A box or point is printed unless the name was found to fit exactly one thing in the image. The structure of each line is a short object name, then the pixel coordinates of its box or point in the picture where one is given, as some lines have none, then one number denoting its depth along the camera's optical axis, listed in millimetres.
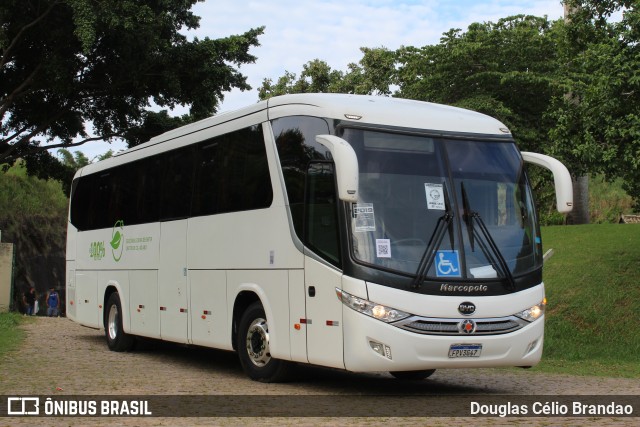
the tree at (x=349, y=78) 43312
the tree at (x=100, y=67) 25203
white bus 10047
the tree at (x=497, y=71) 35469
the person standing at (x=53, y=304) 39625
